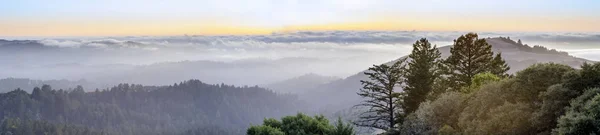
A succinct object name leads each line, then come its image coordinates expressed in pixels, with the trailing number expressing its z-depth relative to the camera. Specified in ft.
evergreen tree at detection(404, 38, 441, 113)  162.09
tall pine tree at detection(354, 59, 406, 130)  153.38
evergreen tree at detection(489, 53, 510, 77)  186.29
